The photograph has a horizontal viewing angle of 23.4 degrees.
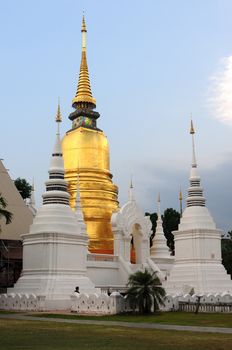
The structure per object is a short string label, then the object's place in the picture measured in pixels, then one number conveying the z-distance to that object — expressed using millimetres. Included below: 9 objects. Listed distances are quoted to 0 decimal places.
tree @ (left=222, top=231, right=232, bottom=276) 55156
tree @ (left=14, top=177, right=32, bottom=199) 57469
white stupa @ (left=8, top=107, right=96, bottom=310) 30594
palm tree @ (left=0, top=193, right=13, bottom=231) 27562
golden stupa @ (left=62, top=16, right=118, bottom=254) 41469
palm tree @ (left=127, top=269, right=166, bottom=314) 25703
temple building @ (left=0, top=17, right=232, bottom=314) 30172
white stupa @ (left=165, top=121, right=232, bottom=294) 35781
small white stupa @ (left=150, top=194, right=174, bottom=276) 42694
